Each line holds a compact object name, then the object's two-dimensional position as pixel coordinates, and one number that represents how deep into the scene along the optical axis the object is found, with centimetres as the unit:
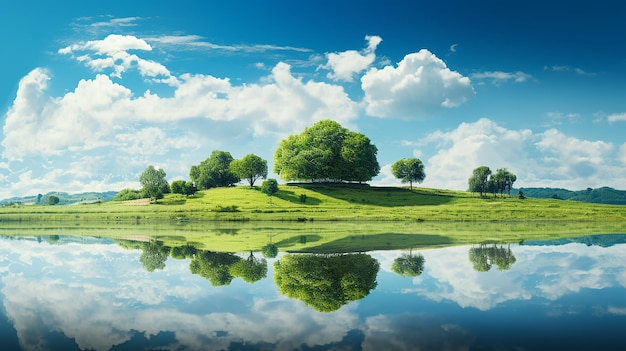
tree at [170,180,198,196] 13338
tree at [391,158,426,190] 14688
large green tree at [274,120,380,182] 13625
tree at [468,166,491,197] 13862
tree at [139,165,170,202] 13676
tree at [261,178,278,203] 11631
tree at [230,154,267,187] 14362
